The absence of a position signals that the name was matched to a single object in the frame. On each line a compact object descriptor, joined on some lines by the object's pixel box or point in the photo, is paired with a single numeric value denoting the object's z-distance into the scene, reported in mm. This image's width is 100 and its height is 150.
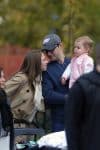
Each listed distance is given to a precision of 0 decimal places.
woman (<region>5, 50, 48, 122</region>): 12274
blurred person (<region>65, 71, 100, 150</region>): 8166
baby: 12383
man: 12175
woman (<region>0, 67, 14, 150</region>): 10750
